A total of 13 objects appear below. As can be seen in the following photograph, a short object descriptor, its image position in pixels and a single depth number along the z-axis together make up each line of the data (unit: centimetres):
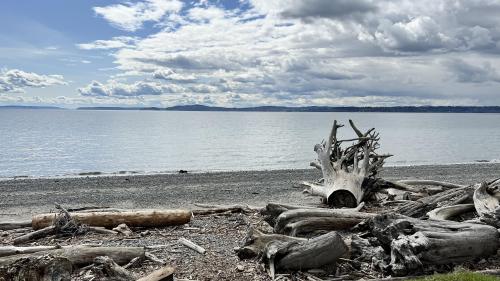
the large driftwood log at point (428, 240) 732
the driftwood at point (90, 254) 793
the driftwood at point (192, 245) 890
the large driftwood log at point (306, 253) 756
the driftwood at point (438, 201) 1019
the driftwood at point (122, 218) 1109
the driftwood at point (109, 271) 677
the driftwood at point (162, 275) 674
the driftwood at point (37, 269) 570
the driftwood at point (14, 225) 1162
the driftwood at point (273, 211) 1061
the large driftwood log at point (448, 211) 961
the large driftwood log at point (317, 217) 979
